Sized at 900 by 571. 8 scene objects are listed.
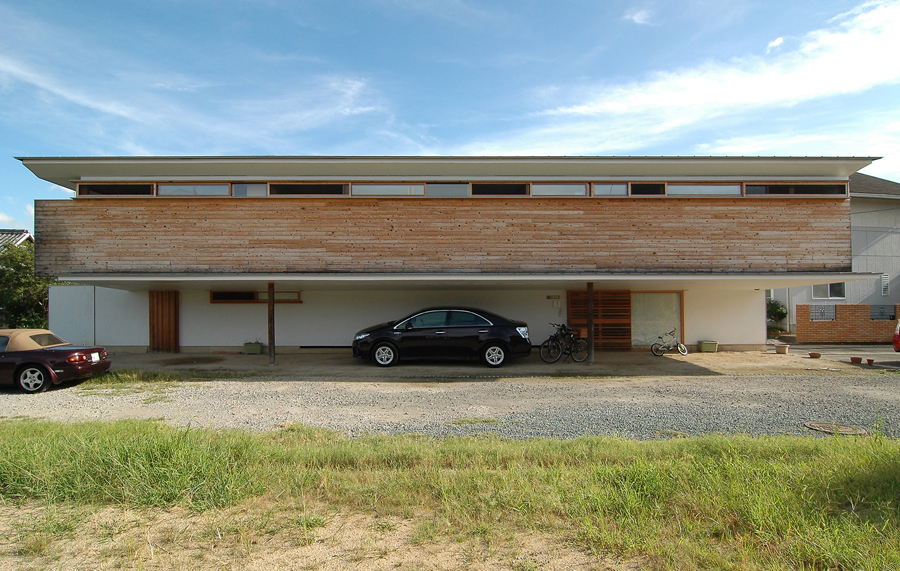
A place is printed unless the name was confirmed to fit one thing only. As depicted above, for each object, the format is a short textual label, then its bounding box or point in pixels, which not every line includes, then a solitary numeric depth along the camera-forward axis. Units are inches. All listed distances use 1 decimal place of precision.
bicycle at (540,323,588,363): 567.2
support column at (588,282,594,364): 538.1
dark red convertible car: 404.8
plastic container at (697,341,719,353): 644.7
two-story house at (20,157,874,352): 524.1
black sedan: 520.1
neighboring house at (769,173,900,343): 829.2
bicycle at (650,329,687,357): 623.5
